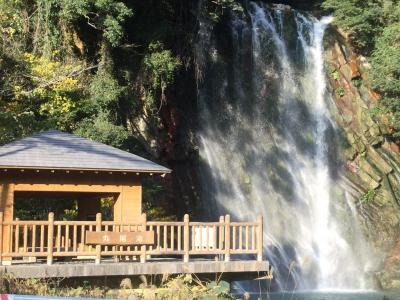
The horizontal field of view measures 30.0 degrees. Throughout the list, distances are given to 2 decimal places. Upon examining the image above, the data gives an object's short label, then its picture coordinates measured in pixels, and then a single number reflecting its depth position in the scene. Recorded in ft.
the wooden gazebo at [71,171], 57.57
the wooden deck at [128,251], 52.95
